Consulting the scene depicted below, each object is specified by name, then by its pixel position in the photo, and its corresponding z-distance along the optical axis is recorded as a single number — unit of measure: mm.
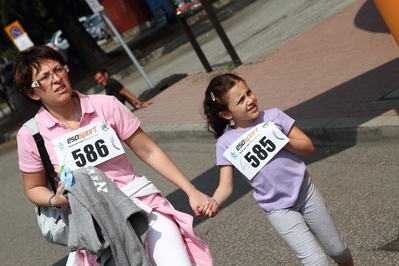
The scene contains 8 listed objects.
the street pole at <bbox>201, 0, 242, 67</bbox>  16172
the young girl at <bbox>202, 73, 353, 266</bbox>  4082
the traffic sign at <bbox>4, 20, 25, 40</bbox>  24547
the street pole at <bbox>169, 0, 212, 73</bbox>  17328
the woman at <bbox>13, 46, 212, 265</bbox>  3842
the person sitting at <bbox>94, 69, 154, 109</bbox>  16609
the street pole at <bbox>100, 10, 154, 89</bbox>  18952
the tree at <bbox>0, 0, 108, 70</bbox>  30562
